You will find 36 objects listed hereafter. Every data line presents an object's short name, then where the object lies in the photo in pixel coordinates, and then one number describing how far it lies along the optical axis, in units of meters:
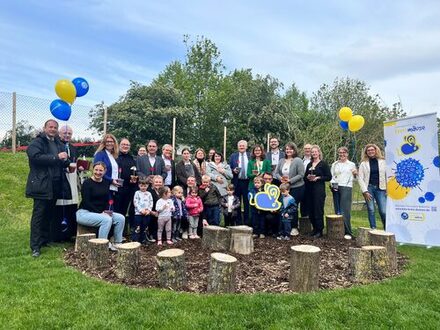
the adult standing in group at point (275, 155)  7.67
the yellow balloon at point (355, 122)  10.02
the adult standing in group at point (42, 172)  5.52
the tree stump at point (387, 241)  5.52
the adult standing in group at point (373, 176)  7.31
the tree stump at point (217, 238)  6.11
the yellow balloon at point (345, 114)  10.09
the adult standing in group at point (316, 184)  7.08
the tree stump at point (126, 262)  4.57
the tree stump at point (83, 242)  5.40
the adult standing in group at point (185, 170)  7.18
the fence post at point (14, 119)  10.47
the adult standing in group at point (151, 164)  6.87
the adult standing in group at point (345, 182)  7.34
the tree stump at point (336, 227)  7.29
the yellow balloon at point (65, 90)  6.84
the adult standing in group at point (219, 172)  7.44
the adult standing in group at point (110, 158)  6.21
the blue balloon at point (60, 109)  7.08
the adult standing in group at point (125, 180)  6.58
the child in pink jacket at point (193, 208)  6.86
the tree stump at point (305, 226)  7.69
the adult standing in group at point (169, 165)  7.14
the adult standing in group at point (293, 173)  7.17
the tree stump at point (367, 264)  4.70
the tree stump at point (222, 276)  4.16
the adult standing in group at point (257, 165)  7.35
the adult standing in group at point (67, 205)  6.30
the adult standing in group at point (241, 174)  7.65
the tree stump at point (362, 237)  6.53
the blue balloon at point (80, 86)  7.54
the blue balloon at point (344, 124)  10.61
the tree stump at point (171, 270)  4.29
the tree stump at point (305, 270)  4.29
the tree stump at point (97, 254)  4.94
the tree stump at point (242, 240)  5.96
